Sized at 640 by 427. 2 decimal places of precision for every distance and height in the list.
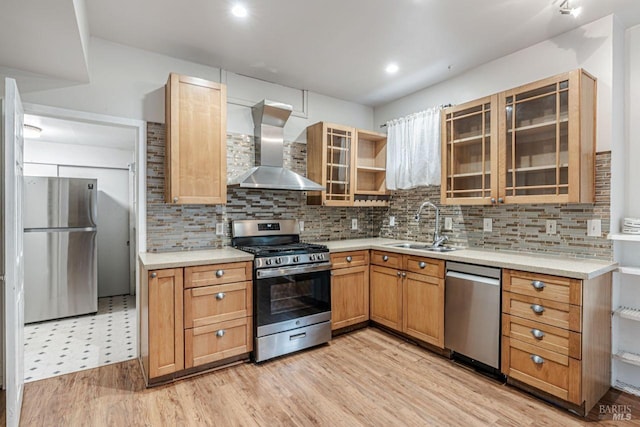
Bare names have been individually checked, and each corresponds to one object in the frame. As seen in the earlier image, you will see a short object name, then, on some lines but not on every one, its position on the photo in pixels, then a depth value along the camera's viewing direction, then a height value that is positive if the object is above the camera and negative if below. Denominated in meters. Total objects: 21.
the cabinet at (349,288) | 3.24 -0.79
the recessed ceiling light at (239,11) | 2.20 +1.34
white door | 1.75 -0.22
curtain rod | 3.34 +1.07
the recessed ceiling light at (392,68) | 3.09 +1.35
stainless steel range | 2.72 -0.74
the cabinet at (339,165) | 3.54 +0.51
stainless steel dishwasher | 2.43 -0.80
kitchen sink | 3.24 -0.37
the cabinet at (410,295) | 2.82 -0.79
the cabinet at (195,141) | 2.67 +0.57
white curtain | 3.36 +0.65
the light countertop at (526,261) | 2.07 -0.36
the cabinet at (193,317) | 2.35 -0.81
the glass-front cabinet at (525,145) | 2.28 +0.52
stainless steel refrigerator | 3.82 -0.47
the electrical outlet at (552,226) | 2.60 -0.11
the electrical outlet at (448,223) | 3.40 -0.13
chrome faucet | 3.35 -0.25
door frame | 2.78 +0.24
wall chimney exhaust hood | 3.04 +0.59
